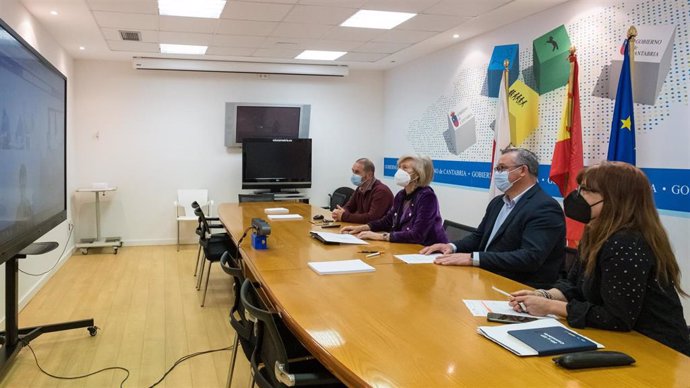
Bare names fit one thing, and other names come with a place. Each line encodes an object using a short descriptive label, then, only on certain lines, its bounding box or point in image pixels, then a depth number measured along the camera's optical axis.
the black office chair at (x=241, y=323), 2.17
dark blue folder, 1.47
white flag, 5.04
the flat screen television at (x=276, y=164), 7.48
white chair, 7.47
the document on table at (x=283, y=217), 4.41
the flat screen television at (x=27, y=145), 2.49
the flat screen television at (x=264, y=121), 7.62
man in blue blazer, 2.60
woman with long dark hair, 1.66
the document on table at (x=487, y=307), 1.84
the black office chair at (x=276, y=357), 1.65
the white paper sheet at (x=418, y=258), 2.71
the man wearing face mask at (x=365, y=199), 4.38
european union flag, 3.62
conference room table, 1.33
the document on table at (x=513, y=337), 1.47
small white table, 6.70
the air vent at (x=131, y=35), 5.48
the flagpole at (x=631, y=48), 3.60
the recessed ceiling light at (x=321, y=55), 6.74
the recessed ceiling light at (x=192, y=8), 4.41
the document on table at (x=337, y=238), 3.24
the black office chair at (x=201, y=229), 4.77
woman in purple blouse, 3.43
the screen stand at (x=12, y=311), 3.05
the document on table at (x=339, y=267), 2.44
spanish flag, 4.15
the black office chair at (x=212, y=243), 4.61
